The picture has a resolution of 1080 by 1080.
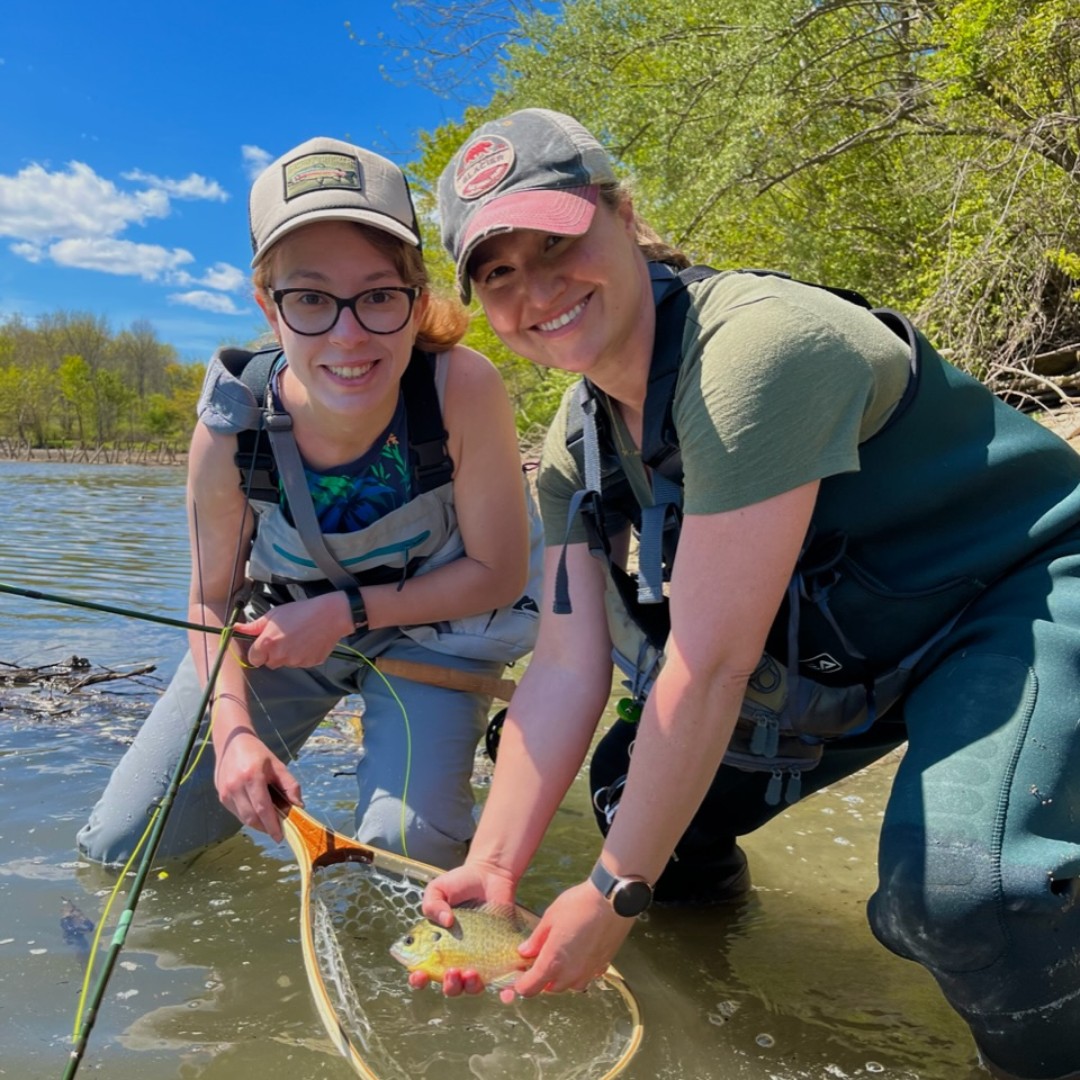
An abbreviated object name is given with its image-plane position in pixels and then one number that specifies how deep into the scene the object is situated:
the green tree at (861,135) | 7.57
